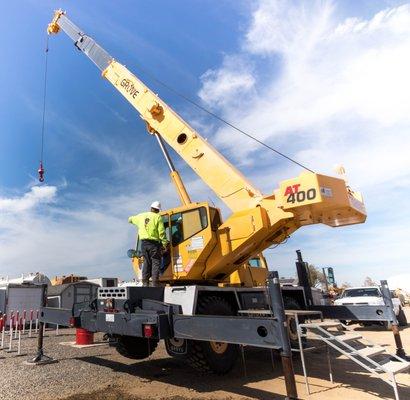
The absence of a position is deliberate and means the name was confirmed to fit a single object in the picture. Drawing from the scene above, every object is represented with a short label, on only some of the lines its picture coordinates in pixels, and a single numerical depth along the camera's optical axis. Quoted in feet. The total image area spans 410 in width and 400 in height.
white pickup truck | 50.29
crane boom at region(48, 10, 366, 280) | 21.59
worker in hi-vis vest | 24.08
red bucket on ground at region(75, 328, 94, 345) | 38.01
